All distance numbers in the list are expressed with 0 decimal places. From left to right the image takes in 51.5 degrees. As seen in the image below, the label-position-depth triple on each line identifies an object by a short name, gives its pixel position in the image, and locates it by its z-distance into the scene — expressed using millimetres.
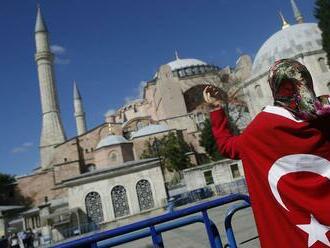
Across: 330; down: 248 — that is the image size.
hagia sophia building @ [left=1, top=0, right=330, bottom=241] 18484
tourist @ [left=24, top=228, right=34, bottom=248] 15508
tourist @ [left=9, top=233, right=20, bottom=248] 13258
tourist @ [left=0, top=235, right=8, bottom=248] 11292
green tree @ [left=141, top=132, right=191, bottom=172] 31188
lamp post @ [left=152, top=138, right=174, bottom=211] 31984
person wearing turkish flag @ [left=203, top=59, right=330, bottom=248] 1494
